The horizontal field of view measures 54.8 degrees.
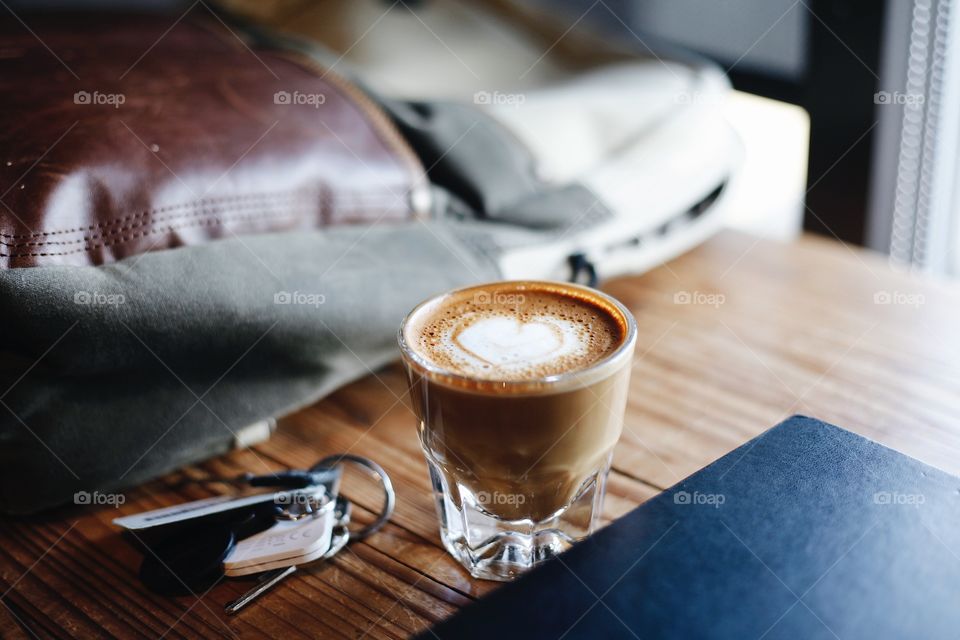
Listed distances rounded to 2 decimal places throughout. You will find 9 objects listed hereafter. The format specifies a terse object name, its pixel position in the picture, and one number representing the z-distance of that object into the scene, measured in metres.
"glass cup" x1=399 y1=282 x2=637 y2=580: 0.55
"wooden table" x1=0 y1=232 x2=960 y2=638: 0.59
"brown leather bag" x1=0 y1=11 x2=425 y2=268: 0.68
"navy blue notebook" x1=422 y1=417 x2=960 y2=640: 0.48
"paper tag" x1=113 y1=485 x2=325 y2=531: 0.63
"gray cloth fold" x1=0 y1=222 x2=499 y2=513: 0.62
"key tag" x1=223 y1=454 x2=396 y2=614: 0.61
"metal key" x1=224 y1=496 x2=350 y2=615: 0.59
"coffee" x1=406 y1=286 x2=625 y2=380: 0.58
